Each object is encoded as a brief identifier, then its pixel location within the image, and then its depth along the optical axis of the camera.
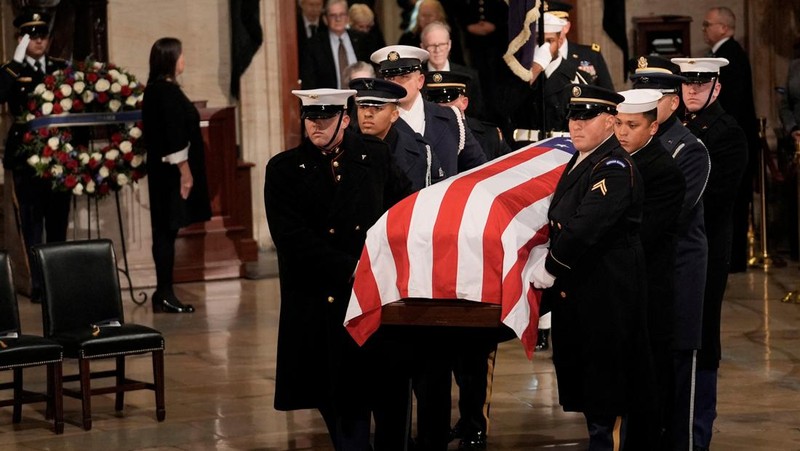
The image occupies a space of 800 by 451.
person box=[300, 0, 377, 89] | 22.98
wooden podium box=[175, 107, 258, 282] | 21.81
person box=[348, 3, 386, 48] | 24.27
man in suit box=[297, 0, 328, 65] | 24.86
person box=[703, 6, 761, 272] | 21.78
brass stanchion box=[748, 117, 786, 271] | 22.16
